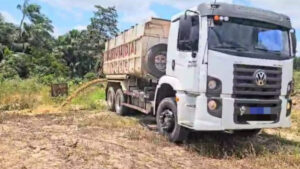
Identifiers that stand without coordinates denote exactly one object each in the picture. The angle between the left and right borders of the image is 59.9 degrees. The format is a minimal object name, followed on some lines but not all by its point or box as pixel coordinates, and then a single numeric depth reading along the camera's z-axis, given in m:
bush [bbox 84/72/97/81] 23.29
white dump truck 4.66
